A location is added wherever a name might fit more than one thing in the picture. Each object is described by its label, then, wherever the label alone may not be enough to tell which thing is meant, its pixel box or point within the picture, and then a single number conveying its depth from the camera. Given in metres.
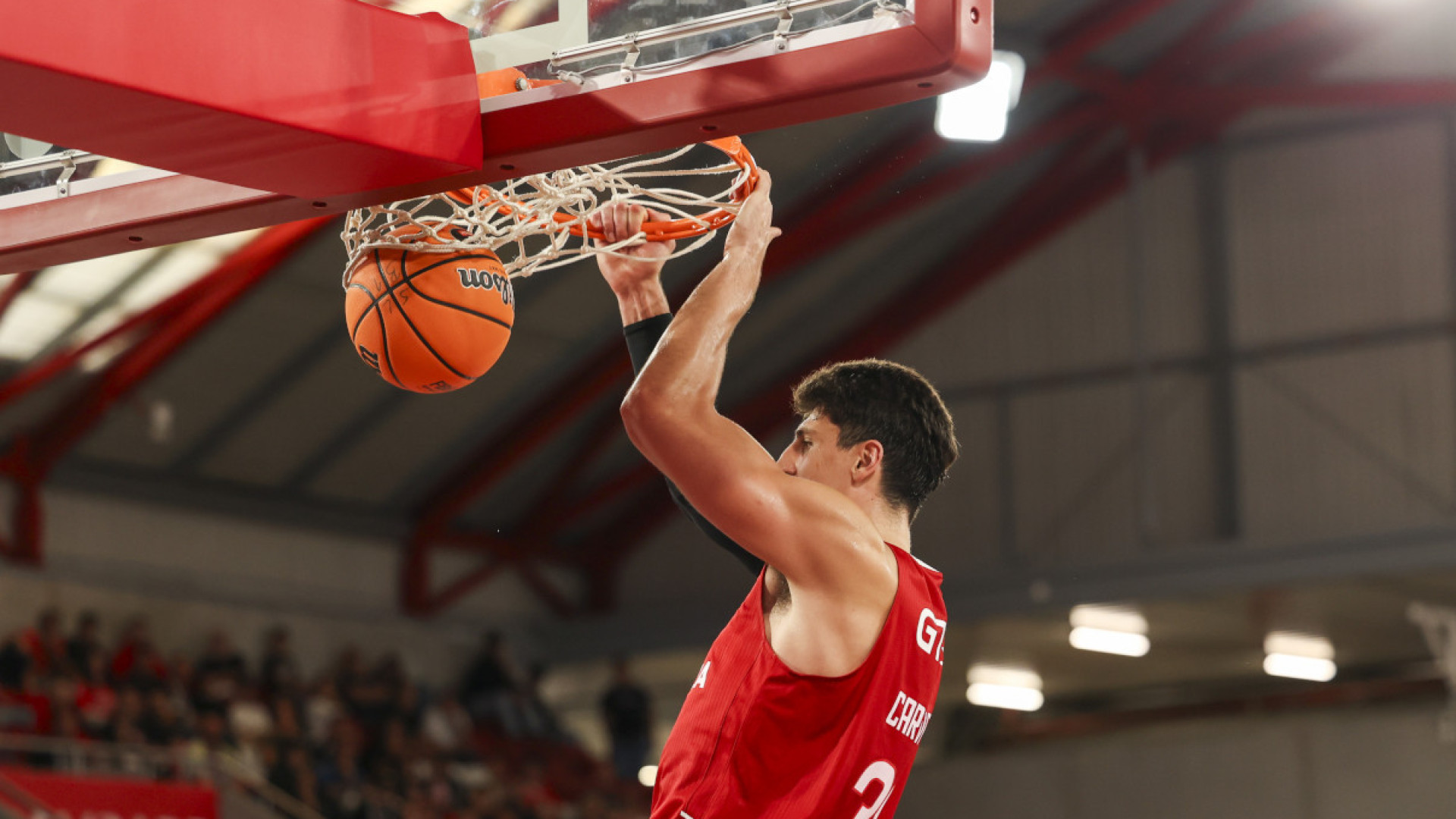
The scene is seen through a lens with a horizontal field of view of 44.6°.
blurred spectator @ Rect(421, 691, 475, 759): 17.14
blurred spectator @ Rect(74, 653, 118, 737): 13.59
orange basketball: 4.13
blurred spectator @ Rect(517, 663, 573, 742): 19.12
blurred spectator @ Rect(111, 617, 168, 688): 14.34
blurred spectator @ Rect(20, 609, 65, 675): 14.21
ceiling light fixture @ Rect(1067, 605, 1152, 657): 17.58
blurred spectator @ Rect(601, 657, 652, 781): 18.73
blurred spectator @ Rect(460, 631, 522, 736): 18.94
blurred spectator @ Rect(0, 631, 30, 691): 13.53
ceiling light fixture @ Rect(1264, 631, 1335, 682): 18.72
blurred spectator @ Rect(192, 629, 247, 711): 15.02
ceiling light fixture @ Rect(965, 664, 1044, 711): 20.44
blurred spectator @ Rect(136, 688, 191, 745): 13.91
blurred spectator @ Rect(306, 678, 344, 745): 15.67
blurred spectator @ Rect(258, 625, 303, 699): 16.08
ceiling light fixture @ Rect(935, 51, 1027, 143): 15.00
